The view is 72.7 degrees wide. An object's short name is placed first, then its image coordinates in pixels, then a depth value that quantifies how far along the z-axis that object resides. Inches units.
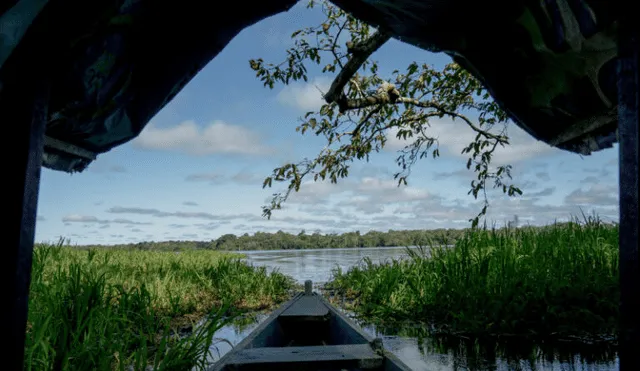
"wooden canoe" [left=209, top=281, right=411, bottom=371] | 102.2
